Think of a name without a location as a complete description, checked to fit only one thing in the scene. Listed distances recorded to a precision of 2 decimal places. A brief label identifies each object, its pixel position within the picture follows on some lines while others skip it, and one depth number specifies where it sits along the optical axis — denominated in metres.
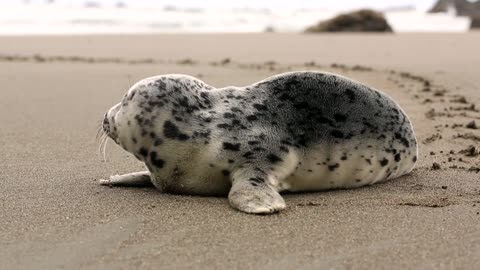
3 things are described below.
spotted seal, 2.99
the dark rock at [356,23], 15.26
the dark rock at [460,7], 29.16
